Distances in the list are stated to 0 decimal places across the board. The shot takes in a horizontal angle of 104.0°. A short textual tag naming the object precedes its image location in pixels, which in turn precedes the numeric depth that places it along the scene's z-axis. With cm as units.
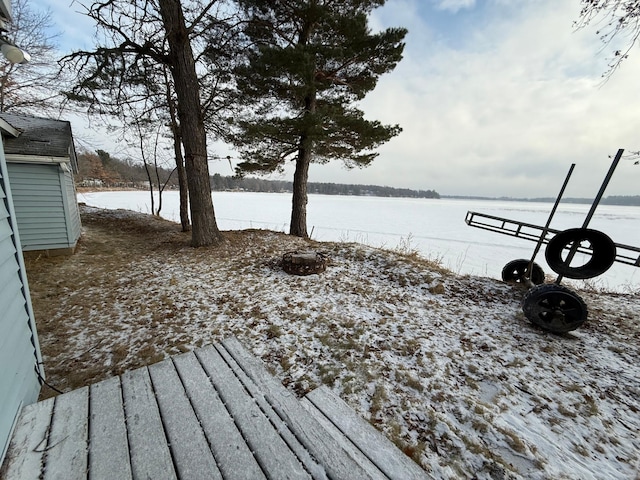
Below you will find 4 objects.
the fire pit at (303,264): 518
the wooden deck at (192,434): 127
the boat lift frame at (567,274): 328
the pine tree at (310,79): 590
